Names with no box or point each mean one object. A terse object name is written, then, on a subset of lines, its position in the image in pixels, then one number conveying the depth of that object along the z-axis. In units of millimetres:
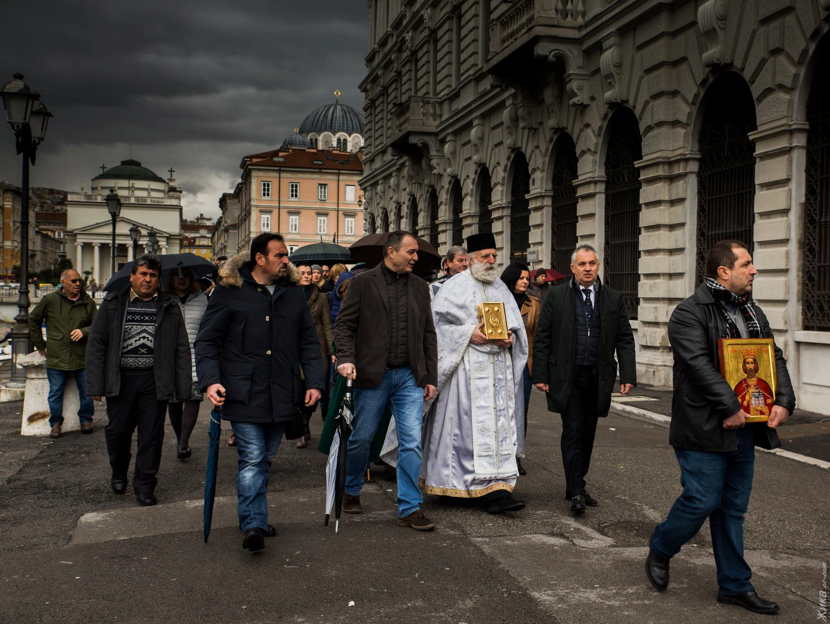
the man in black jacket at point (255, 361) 5336
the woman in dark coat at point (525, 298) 8070
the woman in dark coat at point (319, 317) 9141
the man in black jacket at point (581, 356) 6375
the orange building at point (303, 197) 92938
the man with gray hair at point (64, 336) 9820
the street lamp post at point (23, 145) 13602
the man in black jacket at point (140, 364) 6652
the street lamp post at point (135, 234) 32384
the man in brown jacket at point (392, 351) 5930
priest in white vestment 6262
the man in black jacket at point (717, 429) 4297
